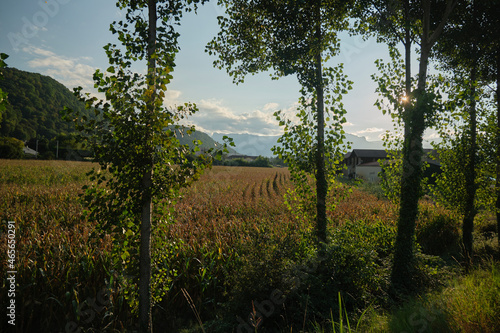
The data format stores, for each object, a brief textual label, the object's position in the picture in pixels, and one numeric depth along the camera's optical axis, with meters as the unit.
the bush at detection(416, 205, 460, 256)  9.97
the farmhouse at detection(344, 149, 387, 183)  44.62
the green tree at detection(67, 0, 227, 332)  3.18
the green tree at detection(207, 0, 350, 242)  6.47
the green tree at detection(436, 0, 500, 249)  8.76
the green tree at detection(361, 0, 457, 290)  6.28
